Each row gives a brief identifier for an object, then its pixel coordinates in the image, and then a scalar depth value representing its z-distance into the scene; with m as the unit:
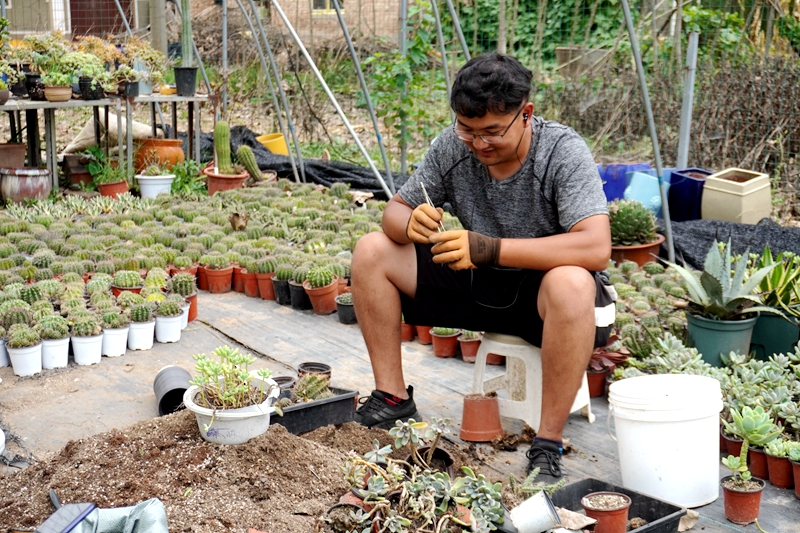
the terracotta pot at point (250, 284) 5.05
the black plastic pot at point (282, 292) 4.86
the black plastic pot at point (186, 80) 8.32
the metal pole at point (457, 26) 5.26
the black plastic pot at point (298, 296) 4.75
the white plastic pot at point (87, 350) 3.82
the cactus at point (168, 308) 4.11
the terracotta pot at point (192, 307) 4.51
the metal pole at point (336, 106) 6.05
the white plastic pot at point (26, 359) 3.63
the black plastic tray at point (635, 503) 2.30
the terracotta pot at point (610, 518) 2.20
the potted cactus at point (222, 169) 7.55
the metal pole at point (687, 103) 6.47
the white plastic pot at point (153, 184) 7.55
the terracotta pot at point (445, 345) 3.95
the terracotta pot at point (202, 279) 5.16
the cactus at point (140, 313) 4.02
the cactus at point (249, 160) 7.73
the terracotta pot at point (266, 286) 4.99
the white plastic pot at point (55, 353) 3.73
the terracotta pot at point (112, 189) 7.46
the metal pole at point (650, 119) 4.60
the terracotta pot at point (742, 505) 2.48
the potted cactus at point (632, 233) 5.41
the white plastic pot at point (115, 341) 3.93
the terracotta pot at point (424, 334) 4.17
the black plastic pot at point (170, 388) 3.16
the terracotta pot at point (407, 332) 4.24
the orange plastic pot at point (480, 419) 3.01
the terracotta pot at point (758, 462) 2.80
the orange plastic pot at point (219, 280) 5.09
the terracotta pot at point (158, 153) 8.14
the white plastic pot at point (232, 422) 2.52
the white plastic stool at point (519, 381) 3.02
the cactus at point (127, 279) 4.62
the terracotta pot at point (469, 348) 3.89
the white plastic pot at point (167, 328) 4.13
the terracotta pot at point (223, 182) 7.52
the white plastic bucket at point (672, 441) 2.53
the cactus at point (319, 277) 4.64
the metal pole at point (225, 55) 8.76
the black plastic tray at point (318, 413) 2.88
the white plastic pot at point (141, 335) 4.03
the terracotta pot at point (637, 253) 5.43
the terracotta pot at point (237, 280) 5.15
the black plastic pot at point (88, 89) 7.46
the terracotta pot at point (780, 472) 2.72
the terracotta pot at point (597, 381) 3.47
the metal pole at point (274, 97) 7.66
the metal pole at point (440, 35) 5.96
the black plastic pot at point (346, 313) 4.45
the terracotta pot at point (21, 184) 6.94
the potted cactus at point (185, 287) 4.48
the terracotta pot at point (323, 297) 4.64
